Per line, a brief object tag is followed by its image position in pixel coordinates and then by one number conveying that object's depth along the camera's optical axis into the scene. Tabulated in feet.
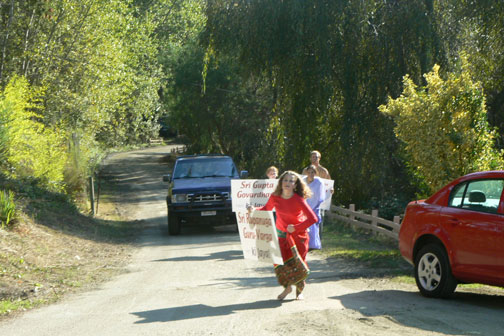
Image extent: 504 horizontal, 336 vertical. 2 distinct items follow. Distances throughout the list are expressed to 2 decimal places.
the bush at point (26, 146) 58.29
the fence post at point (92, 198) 79.15
